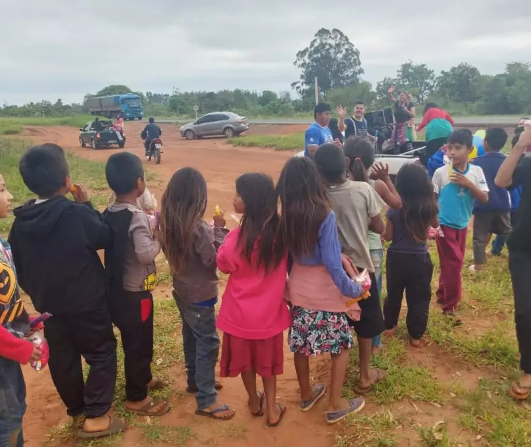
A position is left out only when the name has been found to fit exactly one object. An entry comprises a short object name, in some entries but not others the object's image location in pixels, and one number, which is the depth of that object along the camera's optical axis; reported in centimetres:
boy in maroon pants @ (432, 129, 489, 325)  403
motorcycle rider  1536
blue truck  3950
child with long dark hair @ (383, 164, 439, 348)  342
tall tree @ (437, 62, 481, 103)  3712
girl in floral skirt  261
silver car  2295
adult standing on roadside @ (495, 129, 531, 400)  287
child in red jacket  197
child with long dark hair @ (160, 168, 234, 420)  274
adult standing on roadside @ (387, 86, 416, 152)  942
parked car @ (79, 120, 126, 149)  2019
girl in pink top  263
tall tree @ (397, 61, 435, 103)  4700
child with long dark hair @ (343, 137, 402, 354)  308
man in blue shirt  607
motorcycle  1488
